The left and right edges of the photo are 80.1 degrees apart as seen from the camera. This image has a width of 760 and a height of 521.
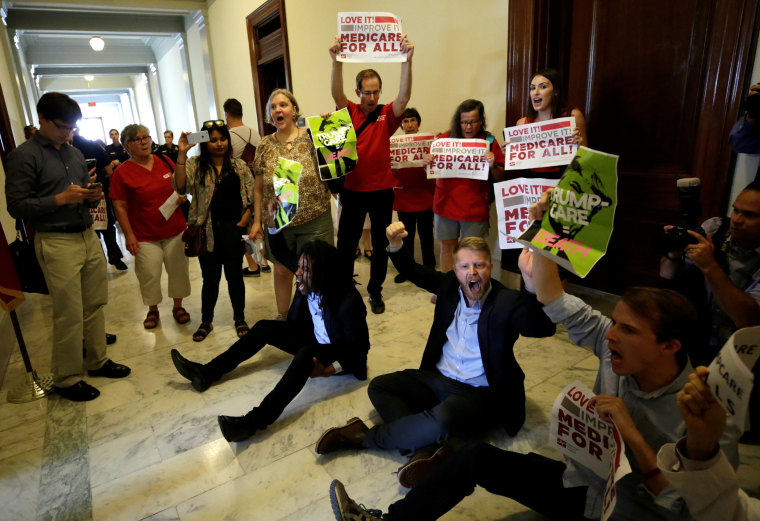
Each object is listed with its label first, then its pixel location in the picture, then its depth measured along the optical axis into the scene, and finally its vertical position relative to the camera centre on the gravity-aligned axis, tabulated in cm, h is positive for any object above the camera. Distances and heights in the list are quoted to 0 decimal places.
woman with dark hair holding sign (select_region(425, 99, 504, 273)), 292 -43
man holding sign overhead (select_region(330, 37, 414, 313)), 281 -21
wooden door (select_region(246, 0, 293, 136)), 571 +113
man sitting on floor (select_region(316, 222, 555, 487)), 169 -97
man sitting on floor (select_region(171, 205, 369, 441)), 196 -99
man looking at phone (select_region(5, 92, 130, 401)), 213 -38
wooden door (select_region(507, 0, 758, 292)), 227 +18
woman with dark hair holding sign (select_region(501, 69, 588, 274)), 250 +10
